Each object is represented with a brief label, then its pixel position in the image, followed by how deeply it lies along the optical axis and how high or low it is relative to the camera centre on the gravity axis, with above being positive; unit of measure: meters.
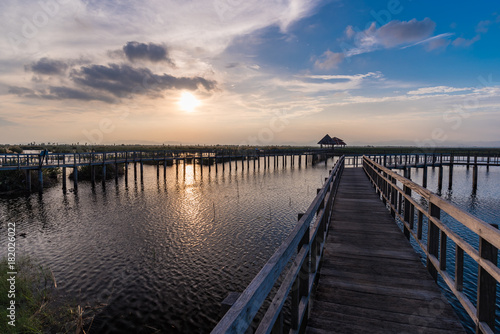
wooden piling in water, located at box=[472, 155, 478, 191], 26.97 -2.95
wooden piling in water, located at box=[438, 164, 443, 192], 27.93 -3.34
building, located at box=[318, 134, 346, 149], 65.56 +2.23
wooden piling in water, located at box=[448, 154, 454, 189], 29.20 -2.39
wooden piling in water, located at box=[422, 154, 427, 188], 29.12 -2.78
